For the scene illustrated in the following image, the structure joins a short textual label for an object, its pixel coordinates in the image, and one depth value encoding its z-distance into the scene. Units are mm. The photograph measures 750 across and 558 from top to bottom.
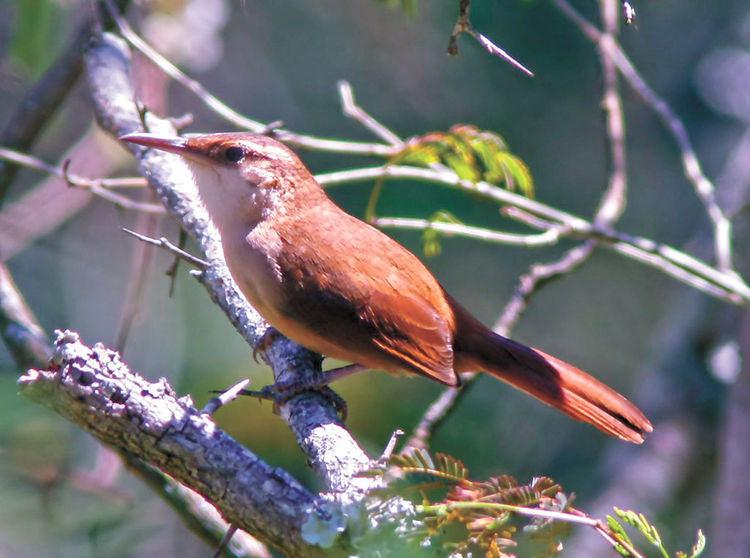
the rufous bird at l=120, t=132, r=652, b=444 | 5566
